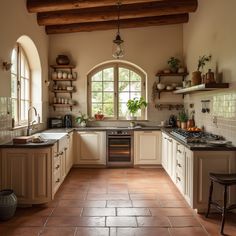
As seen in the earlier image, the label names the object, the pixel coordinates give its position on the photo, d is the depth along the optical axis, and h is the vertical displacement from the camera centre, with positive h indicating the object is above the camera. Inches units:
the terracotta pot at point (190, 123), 199.2 -9.3
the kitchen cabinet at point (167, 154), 180.1 -30.3
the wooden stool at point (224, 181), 112.9 -28.9
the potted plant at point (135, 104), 229.9 +4.8
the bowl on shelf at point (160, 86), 229.3 +19.5
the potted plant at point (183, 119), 208.7 -6.9
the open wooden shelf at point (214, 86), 140.7 +12.5
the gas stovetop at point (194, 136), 142.7 -14.4
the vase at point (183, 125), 207.4 -11.1
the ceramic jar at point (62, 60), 225.9 +40.0
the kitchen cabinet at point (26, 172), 135.2 -30.0
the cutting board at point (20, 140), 137.7 -14.9
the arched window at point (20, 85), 172.1 +16.0
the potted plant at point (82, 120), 230.8 -8.4
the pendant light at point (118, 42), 170.7 +41.3
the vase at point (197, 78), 168.6 +19.3
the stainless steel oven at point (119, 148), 219.6 -29.9
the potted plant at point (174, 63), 225.5 +37.5
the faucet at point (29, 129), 170.1 -11.8
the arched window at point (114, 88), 239.8 +18.7
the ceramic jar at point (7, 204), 120.0 -40.8
